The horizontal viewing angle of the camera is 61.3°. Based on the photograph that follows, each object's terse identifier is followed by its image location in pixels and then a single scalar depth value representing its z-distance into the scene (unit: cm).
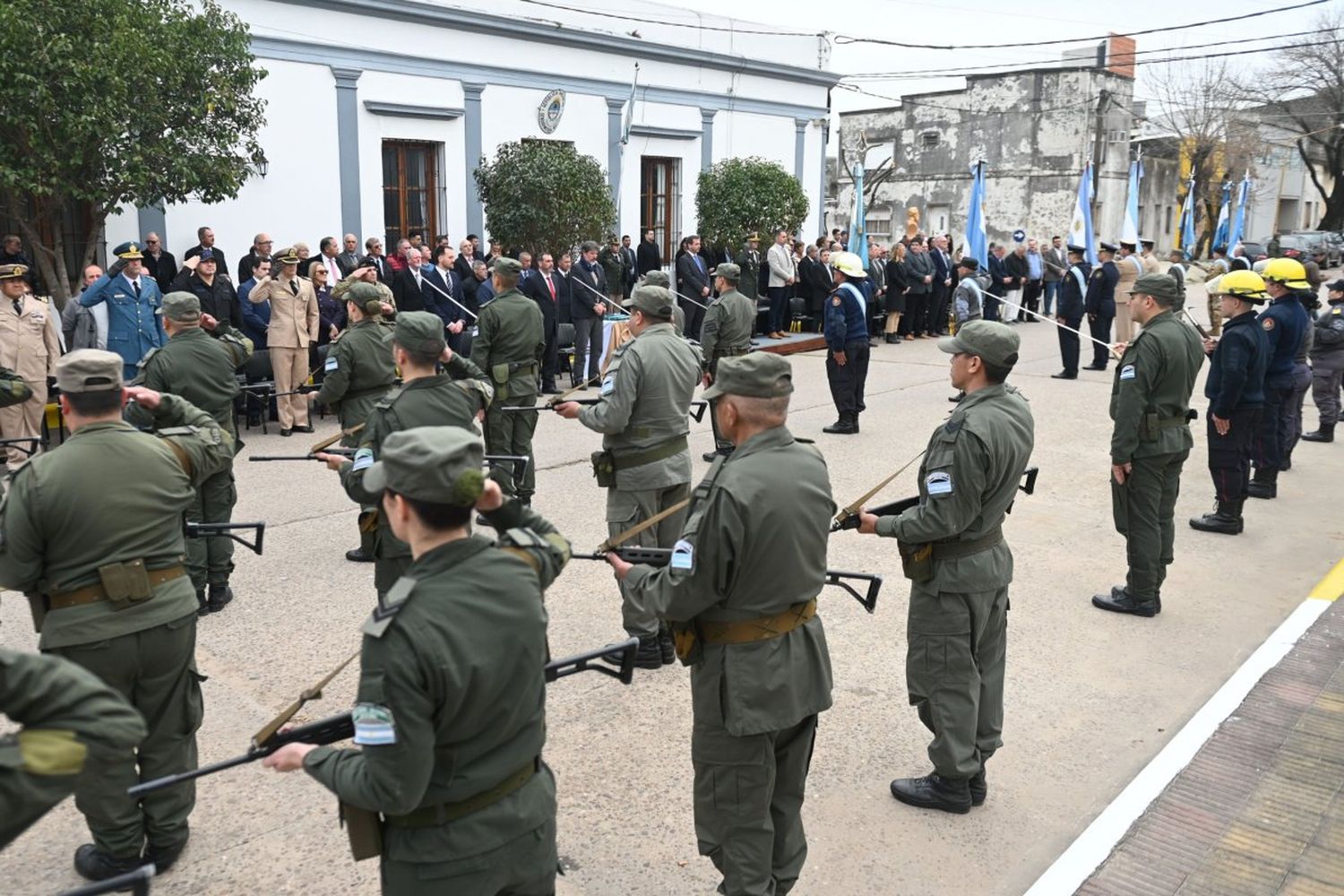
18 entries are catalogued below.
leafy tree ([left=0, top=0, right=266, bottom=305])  1084
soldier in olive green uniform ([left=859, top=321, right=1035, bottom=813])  466
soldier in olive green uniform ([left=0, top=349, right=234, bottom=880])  392
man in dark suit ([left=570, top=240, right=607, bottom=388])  1570
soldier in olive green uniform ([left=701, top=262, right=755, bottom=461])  1125
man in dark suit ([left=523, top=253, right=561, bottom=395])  1516
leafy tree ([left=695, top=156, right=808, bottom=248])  2141
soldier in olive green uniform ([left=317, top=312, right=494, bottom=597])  548
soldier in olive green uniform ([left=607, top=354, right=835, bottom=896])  367
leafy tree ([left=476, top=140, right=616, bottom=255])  1716
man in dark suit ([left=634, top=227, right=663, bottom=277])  1992
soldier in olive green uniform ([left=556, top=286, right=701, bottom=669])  626
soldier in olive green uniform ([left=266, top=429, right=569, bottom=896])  263
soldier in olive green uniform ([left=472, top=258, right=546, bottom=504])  898
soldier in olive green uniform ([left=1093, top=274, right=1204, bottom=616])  706
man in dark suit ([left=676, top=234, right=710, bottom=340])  1894
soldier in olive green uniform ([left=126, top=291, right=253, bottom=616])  692
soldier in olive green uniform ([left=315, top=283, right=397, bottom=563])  774
